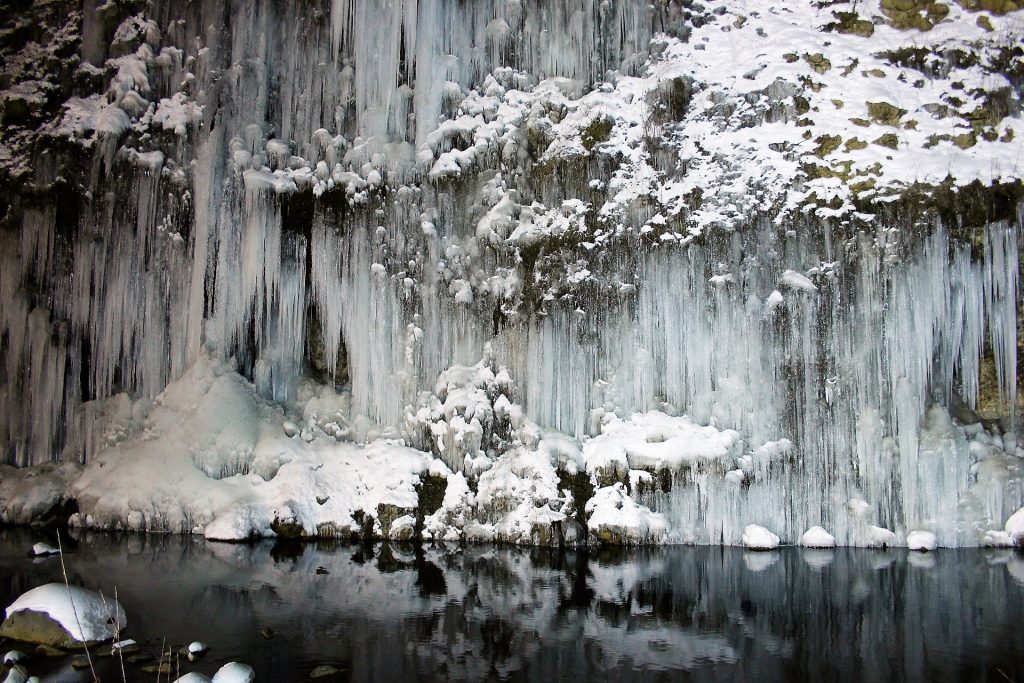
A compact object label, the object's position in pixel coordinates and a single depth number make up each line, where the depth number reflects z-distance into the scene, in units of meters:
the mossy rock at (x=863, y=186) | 14.27
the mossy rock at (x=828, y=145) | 14.70
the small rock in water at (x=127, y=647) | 7.29
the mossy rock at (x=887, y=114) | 14.71
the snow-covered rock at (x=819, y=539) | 13.60
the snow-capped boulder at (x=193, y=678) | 5.86
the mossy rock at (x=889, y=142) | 14.50
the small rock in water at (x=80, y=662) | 6.84
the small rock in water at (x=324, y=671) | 6.83
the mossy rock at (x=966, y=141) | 14.30
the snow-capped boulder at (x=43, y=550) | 12.44
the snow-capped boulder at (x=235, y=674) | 6.36
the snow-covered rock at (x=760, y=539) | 13.59
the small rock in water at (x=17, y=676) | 6.11
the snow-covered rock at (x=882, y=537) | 13.55
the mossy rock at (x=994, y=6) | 14.95
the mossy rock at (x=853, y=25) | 15.34
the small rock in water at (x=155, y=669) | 6.67
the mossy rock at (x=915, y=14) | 15.20
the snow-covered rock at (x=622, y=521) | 13.91
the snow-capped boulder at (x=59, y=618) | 7.44
